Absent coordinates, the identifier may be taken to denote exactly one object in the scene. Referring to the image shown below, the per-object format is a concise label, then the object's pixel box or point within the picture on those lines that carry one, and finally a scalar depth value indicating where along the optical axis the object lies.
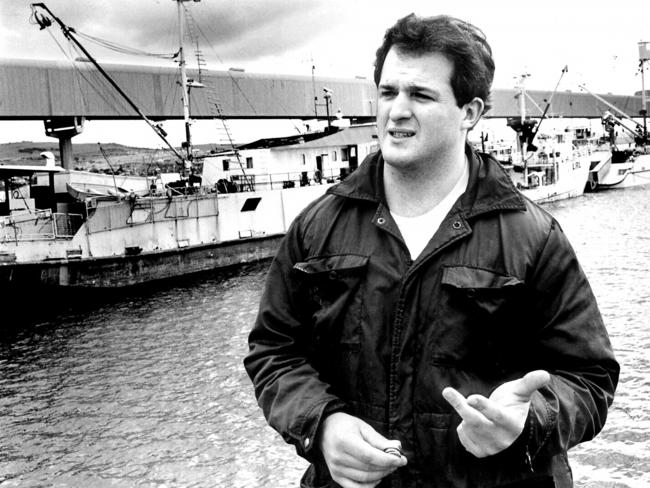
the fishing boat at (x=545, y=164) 45.69
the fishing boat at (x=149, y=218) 22.25
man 1.94
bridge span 31.73
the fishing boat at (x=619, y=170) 53.62
